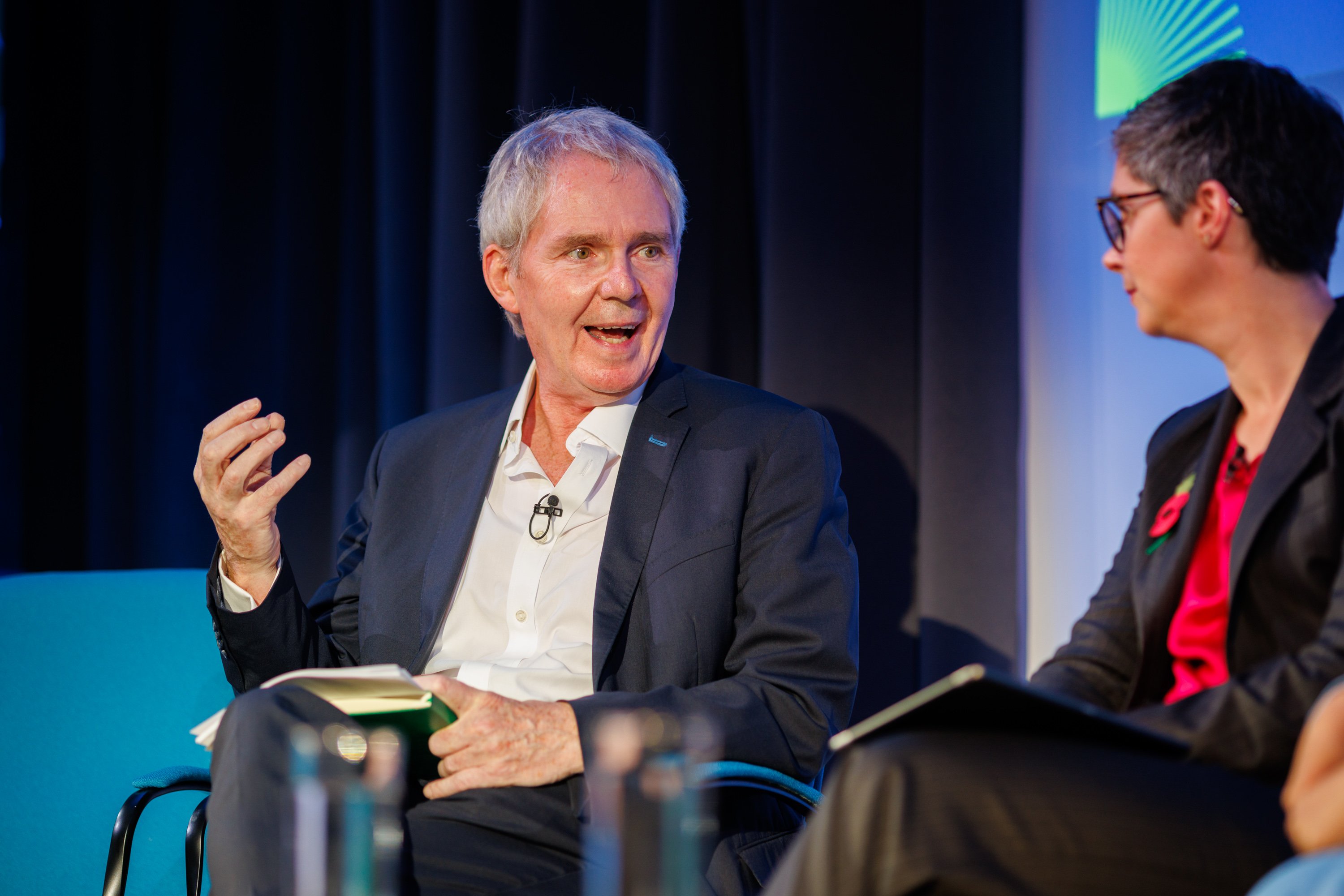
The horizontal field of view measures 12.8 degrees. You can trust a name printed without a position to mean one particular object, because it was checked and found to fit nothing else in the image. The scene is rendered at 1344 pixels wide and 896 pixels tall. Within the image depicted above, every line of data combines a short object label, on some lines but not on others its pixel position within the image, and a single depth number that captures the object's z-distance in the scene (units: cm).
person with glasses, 432
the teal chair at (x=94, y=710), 501
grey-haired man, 484
